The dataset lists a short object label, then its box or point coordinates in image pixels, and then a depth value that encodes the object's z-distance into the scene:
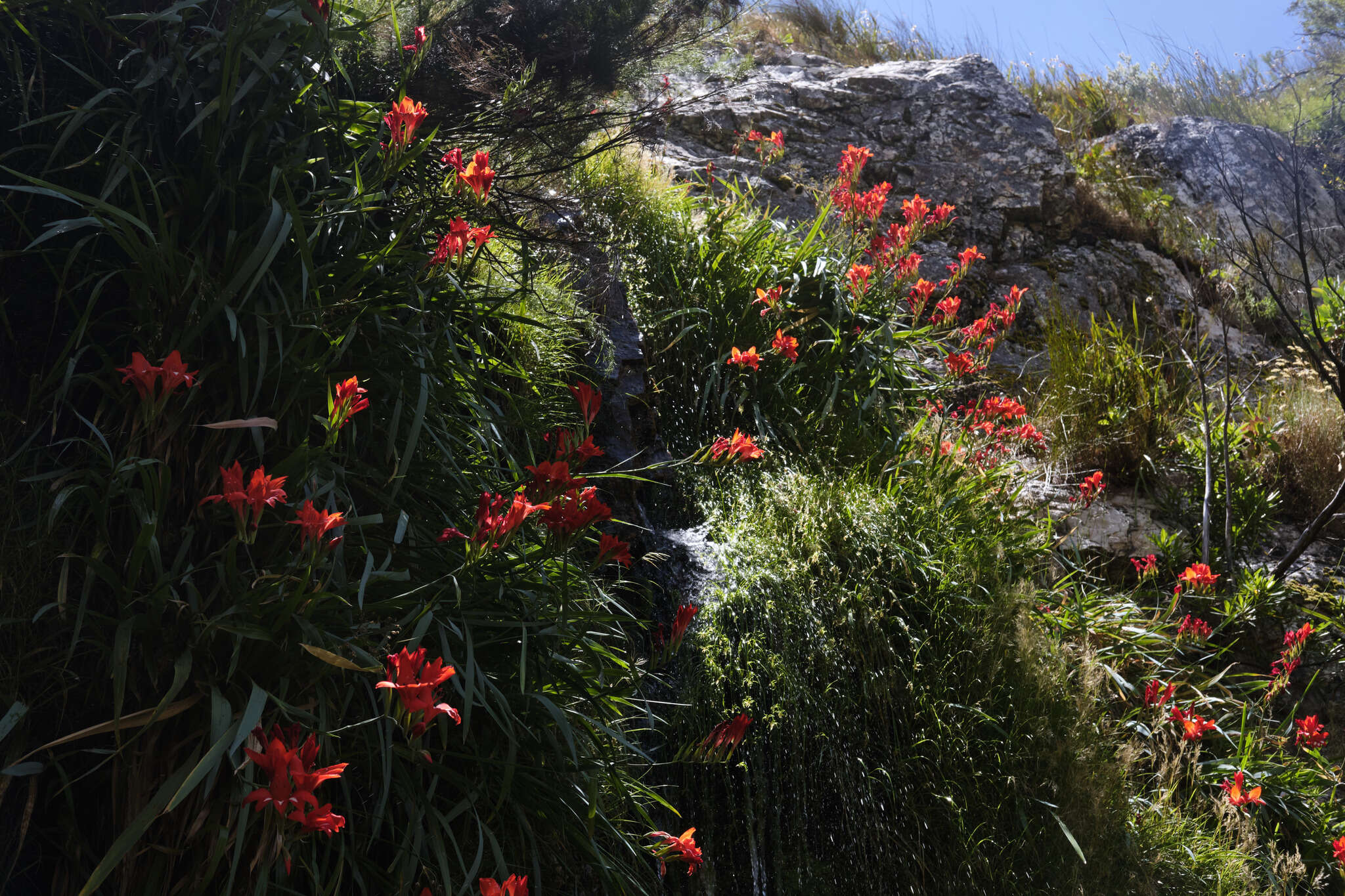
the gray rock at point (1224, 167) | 5.55
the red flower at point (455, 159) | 1.64
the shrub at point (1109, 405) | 3.89
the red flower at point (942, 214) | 3.24
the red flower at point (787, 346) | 2.84
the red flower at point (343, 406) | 1.24
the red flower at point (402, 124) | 1.45
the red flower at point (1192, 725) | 2.59
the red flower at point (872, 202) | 3.12
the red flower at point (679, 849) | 1.53
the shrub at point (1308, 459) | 3.73
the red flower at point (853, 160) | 3.18
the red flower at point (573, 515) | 1.38
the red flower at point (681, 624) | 1.80
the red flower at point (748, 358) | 2.68
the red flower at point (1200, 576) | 3.03
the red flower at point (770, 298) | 3.08
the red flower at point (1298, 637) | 2.86
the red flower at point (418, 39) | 1.86
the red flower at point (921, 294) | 3.04
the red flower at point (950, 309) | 2.95
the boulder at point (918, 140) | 5.11
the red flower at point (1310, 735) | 2.72
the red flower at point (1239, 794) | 2.47
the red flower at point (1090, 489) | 3.23
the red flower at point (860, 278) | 3.12
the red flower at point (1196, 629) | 2.92
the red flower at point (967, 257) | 3.03
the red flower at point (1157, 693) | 2.74
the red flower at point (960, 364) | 2.90
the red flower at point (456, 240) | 1.56
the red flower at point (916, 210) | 2.89
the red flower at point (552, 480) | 1.45
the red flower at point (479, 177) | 1.56
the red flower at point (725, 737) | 1.75
